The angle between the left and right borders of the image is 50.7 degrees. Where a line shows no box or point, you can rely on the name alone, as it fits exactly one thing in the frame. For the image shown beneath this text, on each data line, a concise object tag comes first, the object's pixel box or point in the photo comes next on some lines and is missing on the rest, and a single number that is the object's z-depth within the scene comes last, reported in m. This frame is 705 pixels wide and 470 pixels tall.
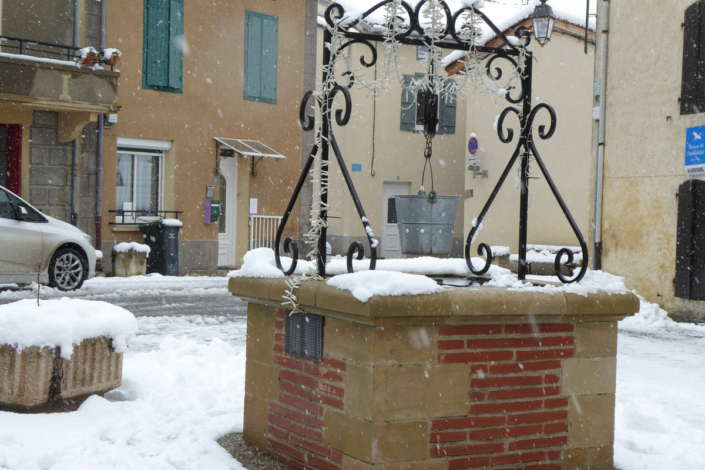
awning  15.86
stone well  3.28
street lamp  11.94
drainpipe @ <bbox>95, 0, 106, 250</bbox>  14.22
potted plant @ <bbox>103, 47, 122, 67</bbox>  13.20
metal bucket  4.38
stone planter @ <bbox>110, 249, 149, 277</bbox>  14.00
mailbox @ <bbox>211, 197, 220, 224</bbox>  15.94
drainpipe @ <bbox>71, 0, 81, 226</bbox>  13.93
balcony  12.32
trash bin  14.40
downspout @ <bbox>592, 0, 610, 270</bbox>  12.03
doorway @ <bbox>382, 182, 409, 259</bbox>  22.67
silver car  10.78
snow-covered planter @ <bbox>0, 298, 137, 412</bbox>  4.46
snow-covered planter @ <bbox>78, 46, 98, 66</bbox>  13.02
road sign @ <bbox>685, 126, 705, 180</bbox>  9.97
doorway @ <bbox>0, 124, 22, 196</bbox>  13.39
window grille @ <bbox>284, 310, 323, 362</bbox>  3.63
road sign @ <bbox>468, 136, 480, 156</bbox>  19.94
